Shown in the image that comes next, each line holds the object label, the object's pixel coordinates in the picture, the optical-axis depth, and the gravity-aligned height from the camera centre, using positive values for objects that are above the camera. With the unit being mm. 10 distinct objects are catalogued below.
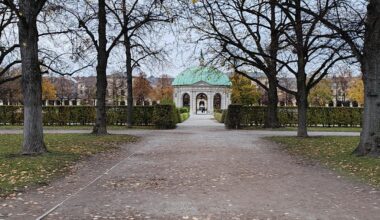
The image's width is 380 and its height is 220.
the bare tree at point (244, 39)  23016 +4150
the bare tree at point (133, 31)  22750 +4594
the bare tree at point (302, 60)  20672 +2548
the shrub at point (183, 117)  46653 -74
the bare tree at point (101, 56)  22500 +3062
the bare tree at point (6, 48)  21422 +3395
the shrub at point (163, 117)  30516 -1
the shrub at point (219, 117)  44759 -63
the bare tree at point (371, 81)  13039 +950
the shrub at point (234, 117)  31250 -58
